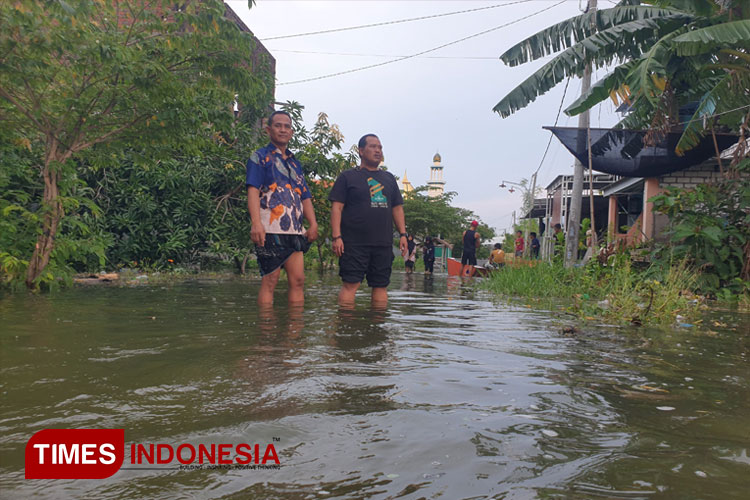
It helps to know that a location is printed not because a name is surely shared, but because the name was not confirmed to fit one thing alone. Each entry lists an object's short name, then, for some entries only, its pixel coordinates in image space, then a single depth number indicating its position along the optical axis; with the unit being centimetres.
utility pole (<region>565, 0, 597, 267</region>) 1481
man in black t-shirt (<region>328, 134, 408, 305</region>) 532
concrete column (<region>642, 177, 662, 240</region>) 1508
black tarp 1212
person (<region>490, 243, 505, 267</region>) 1764
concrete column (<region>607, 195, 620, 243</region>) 2235
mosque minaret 12644
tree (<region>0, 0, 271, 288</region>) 576
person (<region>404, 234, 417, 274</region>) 1979
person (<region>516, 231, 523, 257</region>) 2184
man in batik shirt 493
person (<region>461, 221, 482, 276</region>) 1708
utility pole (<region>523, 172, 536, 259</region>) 1453
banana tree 895
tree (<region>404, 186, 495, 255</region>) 4294
